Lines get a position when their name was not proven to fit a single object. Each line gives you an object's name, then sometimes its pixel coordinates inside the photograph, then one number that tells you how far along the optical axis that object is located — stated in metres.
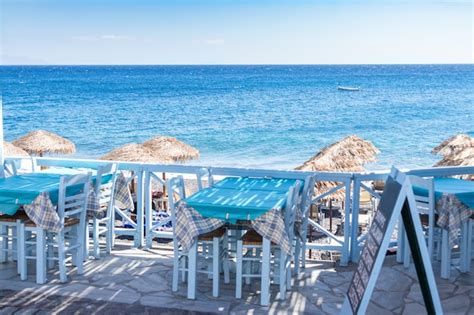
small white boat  47.95
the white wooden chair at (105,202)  6.26
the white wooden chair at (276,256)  5.18
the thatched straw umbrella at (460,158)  12.72
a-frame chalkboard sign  3.85
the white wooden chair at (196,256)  5.31
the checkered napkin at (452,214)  5.59
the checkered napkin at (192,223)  5.14
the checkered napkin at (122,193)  6.71
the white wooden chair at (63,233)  5.58
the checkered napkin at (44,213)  5.49
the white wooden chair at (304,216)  5.79
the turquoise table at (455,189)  5.62
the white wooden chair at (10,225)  5.77
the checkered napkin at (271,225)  5.02
